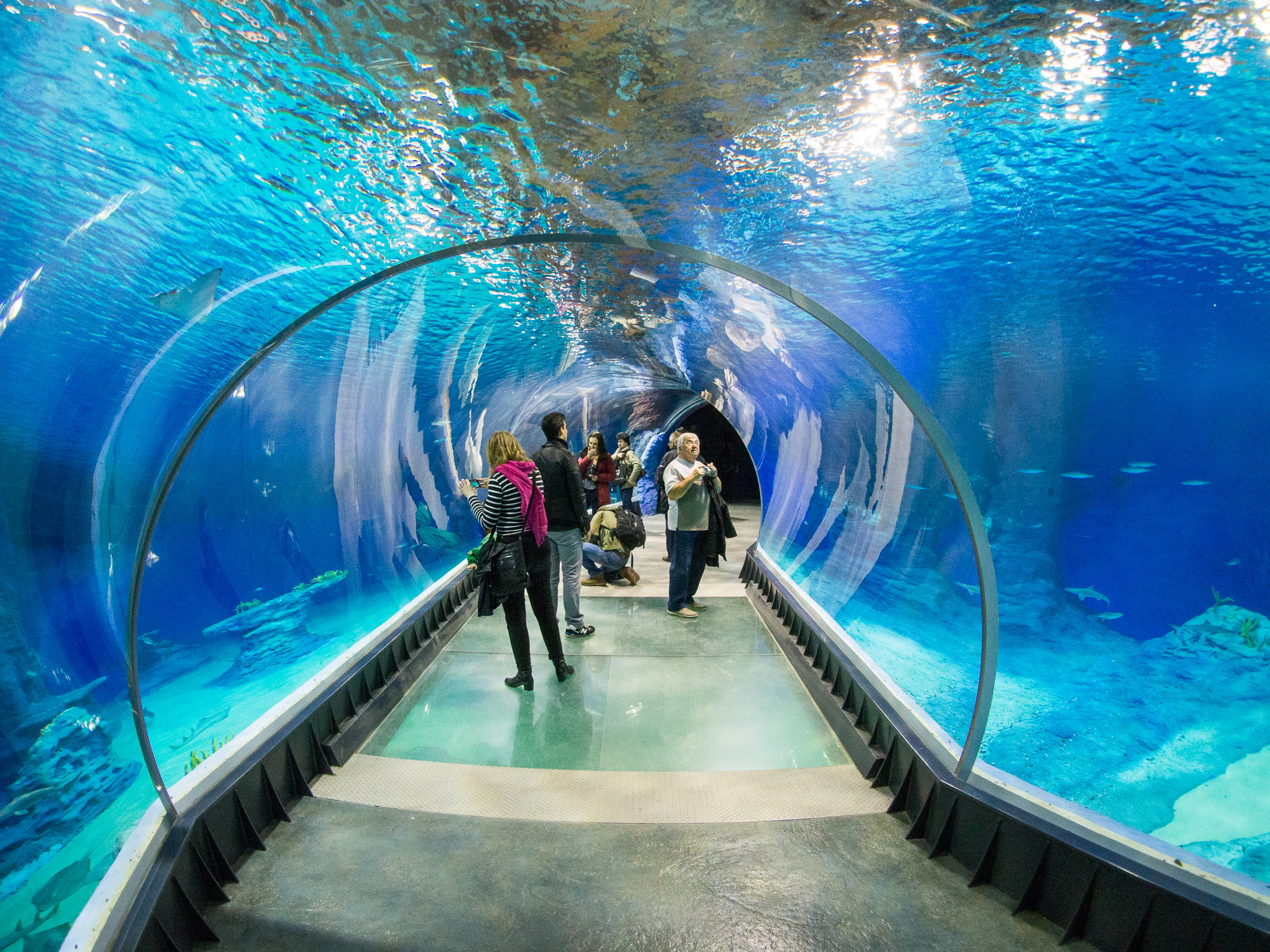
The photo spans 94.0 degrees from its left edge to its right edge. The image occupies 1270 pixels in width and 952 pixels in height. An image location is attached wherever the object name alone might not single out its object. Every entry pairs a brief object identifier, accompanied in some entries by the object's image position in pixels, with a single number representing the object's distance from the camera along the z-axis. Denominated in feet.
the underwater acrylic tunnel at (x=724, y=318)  7.66
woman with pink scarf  14.85
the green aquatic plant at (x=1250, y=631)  16.84
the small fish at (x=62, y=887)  8.11
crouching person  27.91
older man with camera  21.56
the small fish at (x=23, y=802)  9.62
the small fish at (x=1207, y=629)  18.75
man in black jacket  17.22
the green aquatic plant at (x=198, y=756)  15.35
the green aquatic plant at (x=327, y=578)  22.18
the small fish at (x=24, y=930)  7.43
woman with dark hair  28.43
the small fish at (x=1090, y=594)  22.68
